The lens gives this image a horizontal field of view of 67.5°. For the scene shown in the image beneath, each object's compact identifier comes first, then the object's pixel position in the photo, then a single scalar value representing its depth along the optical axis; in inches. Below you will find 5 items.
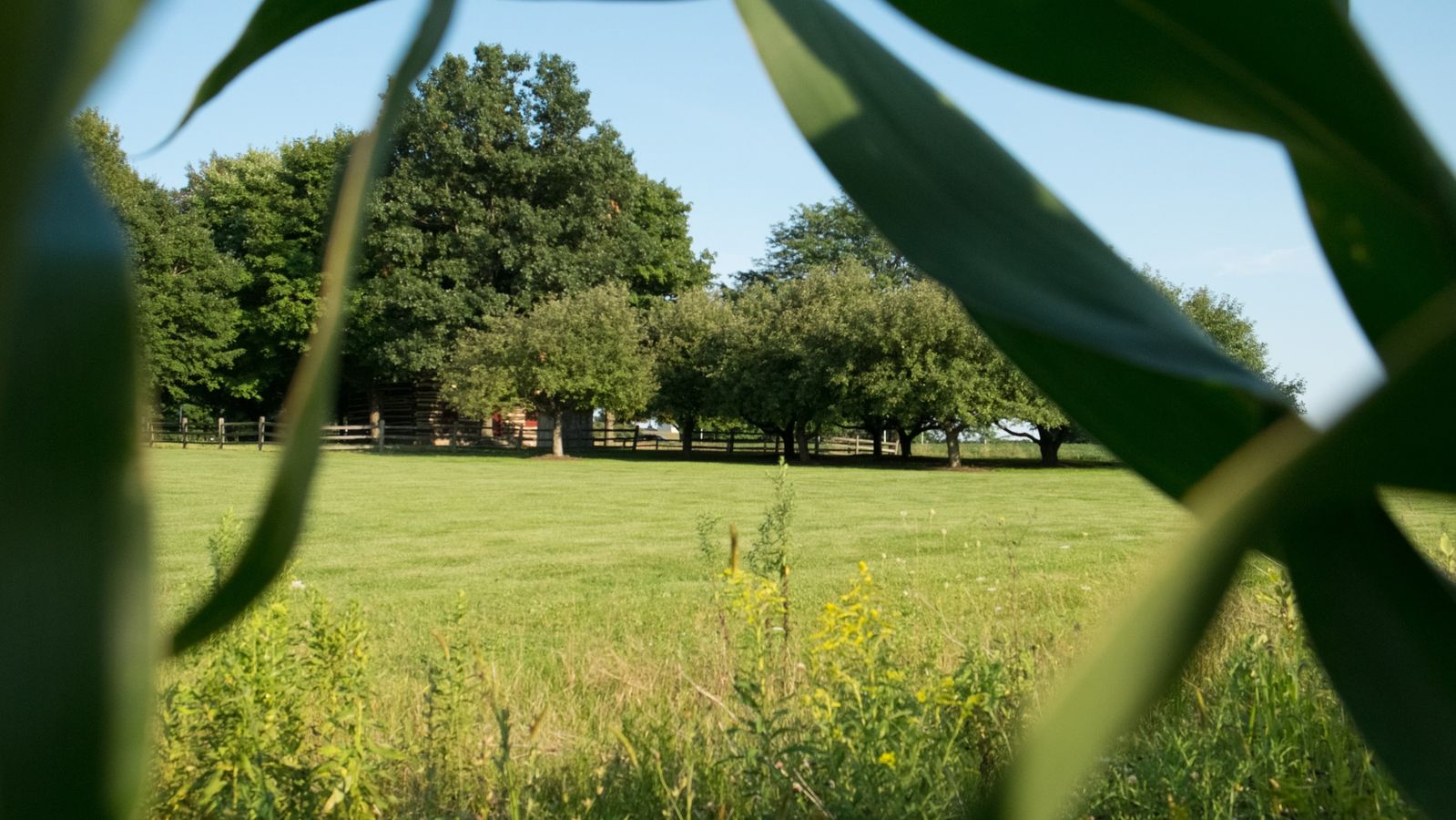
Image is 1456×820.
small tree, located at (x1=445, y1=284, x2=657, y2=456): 1077.8
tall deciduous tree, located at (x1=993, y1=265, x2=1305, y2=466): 933.8
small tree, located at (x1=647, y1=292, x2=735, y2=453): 1132.5
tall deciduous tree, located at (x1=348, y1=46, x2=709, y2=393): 1216.8
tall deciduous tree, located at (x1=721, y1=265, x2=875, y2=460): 1024.2
